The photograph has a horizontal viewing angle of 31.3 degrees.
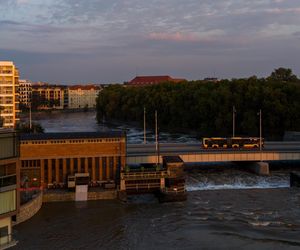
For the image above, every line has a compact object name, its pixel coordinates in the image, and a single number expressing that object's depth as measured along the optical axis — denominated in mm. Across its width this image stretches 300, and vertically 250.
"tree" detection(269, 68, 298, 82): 148375
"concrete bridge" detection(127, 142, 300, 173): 60656
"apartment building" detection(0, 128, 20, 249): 26812
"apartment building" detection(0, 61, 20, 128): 103175
